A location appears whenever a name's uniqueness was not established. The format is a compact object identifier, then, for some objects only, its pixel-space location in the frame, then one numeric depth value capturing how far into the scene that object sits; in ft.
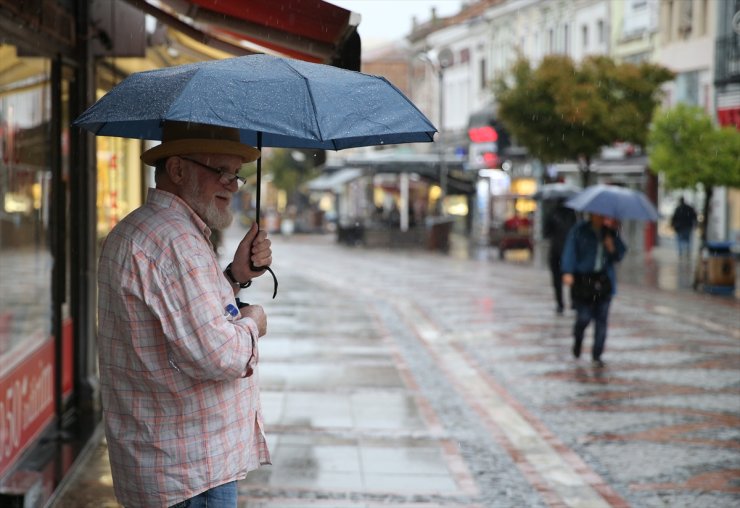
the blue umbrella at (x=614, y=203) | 39.34
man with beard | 11.25
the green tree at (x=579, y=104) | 105.40
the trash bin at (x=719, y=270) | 68.28
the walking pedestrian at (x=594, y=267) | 39.06
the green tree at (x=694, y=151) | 77.00
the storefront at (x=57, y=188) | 20.71
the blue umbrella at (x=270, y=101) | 11.50
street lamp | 123.34
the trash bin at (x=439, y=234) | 124.47
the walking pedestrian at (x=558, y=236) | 55.88
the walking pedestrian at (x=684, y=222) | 103.35
